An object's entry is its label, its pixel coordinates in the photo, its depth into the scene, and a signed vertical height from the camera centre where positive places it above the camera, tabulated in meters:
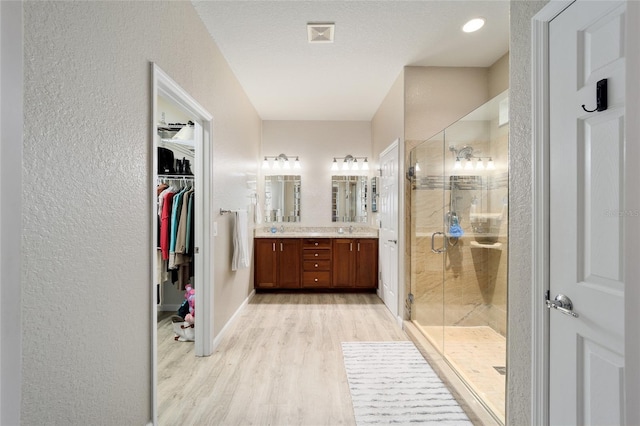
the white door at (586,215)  1.06 +0.00
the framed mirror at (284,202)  5.36 +0.20
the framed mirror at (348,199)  5.35 +0.25
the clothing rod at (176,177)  3.45 +0.39
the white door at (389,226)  3.74 -0.14
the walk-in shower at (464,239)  2.71 -0.22
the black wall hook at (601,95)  1.08 +0.38
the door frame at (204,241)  2.67 -0.21
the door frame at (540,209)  1.33 +0.02
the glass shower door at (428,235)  3.13 -0.20
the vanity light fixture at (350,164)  5.31 +0.79
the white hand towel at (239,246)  3.46 -0.33
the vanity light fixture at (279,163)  5.30 +0.81
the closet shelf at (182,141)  3.39 +0.74
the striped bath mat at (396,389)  1.93 -1.16
